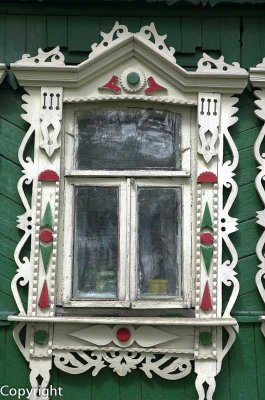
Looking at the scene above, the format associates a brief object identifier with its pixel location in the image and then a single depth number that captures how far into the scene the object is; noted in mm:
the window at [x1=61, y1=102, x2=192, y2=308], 4324
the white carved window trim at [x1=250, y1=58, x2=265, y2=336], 4293
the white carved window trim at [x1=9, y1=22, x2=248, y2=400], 4195
